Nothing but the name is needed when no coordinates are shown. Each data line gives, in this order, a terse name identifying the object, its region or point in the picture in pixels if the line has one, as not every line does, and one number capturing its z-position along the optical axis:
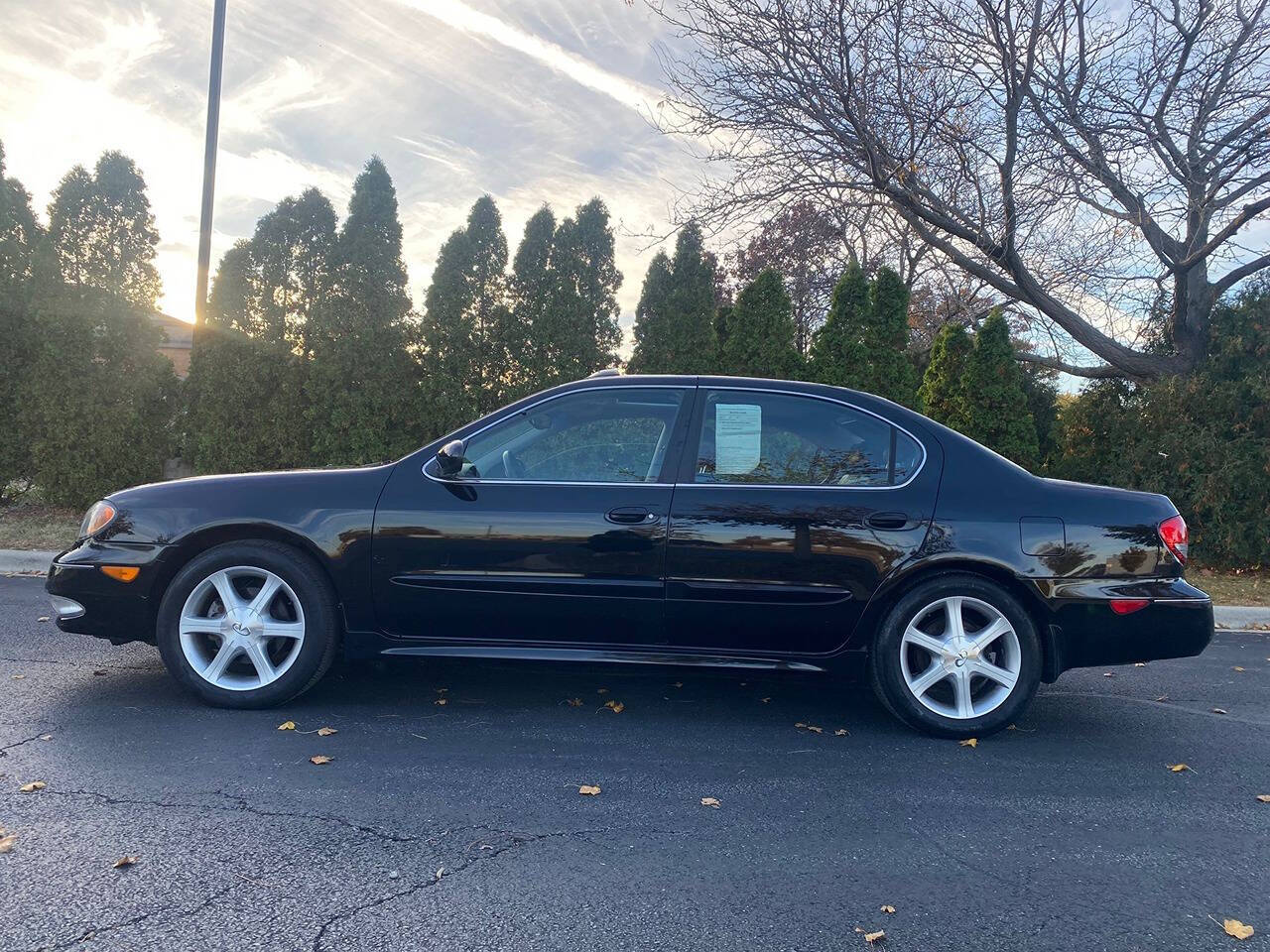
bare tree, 10.55
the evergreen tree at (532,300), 10.92
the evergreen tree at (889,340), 10.80
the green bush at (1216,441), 9.81
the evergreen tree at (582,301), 10.95
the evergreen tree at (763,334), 10.87
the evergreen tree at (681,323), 10.99
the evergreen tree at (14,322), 10.73
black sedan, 4.11
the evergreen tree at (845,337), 10.82
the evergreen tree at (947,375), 11.16
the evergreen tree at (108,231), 11.11
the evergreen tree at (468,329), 10.87
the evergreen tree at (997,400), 10.72
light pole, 11.30
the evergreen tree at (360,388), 10.75
